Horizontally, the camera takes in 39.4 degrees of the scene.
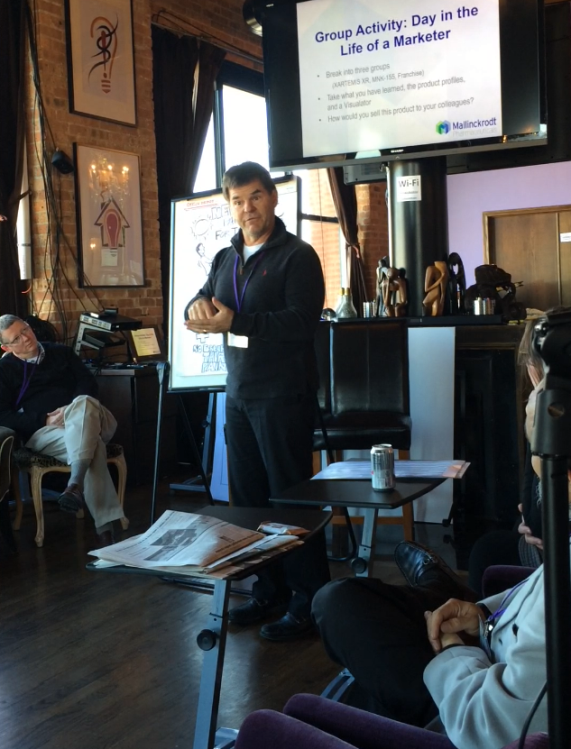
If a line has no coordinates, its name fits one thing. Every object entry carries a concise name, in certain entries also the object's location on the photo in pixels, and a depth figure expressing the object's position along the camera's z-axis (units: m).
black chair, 3.55
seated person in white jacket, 1.04
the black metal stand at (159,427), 3.46
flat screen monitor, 3.97
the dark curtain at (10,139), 4.84
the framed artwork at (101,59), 5.11
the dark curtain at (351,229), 8.52
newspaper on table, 1.43
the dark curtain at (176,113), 6.08
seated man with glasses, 3.83
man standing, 2.48
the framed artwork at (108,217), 5.19
